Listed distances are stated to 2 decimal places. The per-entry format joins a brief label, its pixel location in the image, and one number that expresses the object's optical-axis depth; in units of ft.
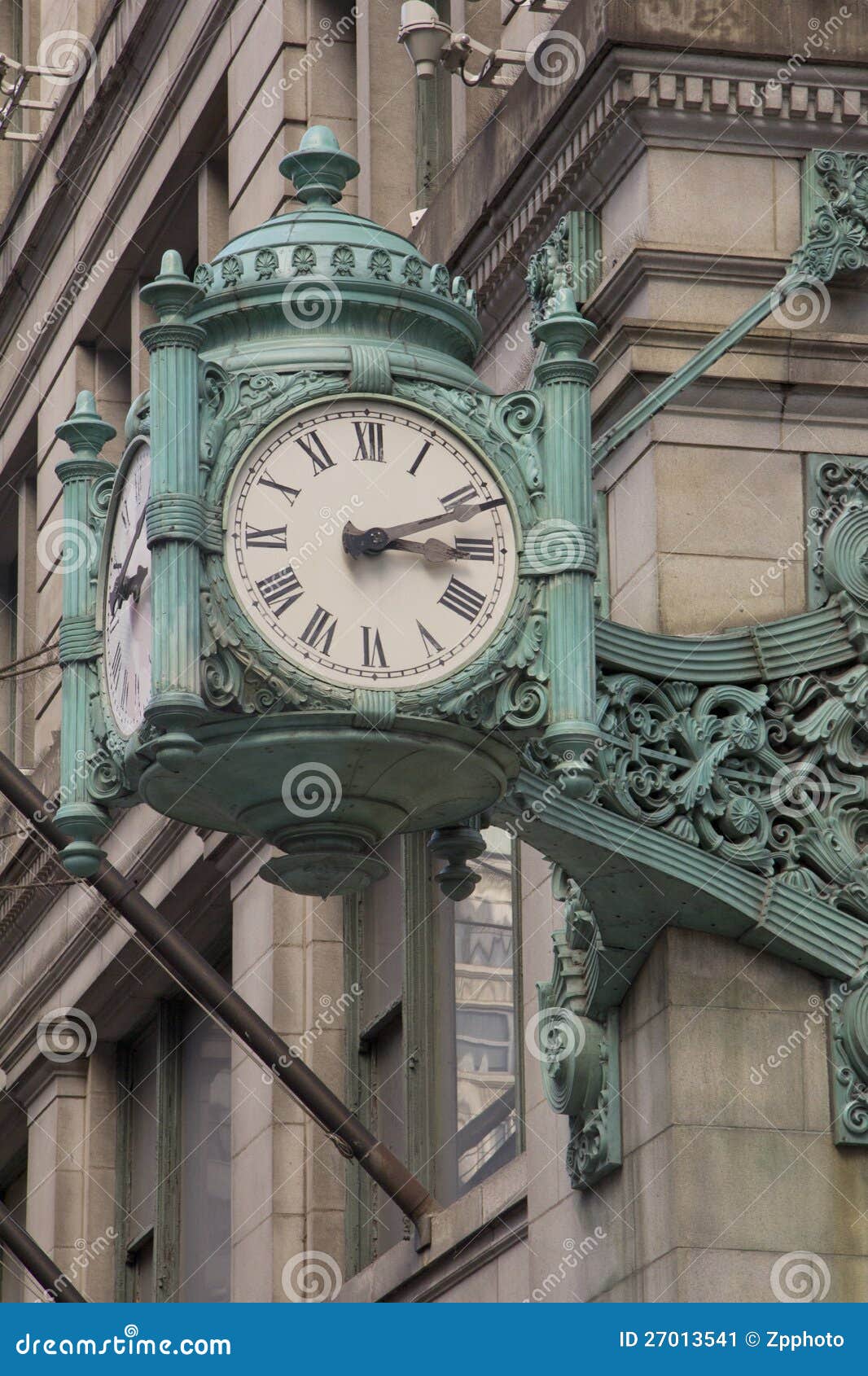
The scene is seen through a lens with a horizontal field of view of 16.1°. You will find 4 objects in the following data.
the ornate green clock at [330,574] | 35.14
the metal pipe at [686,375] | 41.09
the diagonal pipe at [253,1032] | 57.52
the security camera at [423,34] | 54.44
